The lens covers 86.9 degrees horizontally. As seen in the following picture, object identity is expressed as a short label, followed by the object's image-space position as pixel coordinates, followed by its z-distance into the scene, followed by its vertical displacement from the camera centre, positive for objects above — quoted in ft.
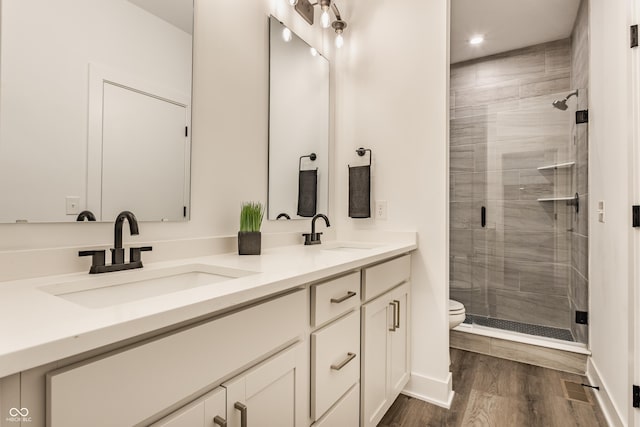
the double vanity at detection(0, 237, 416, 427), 1.66 -0.89
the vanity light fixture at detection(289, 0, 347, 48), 6.10 +3.81
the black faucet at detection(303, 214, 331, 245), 6.16 -0.39
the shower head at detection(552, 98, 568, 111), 9.00 +3.07
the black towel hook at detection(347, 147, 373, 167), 6.93 +1.33
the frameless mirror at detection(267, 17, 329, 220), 5.85 +1.66
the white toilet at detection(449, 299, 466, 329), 7.53 -2.23
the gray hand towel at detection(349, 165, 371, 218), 6.81 +0.48
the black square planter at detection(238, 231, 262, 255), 4.74 -0.40
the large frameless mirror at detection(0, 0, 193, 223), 3.00 +1.08
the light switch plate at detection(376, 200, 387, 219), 6.80 +0.14
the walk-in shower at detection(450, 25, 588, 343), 9.07 +0.84
